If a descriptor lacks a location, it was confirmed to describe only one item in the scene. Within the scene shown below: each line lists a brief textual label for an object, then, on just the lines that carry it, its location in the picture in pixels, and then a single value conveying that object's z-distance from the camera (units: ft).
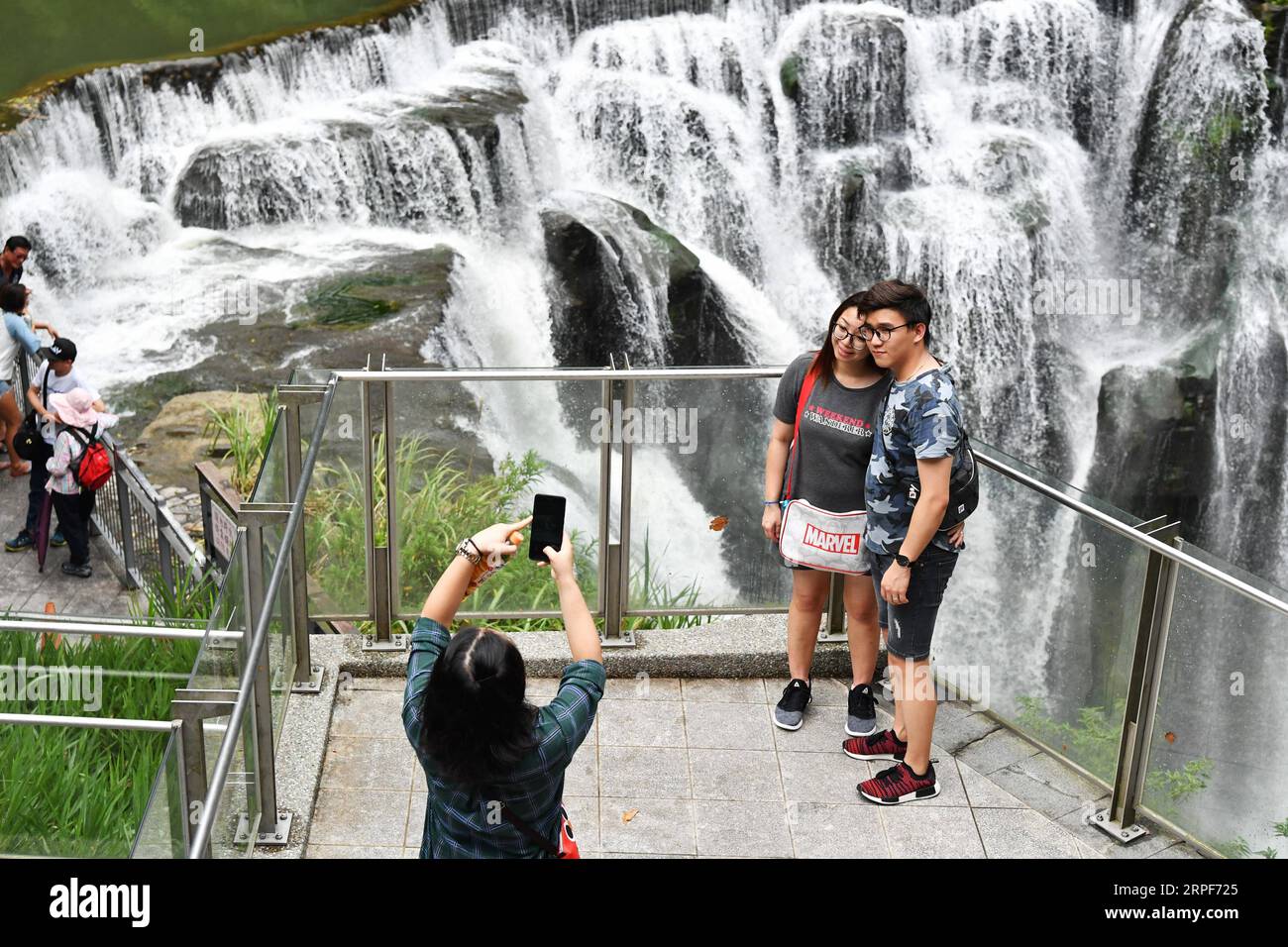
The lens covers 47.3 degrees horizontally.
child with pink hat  25.03
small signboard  15.00
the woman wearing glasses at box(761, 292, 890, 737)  14.74
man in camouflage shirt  13.80
